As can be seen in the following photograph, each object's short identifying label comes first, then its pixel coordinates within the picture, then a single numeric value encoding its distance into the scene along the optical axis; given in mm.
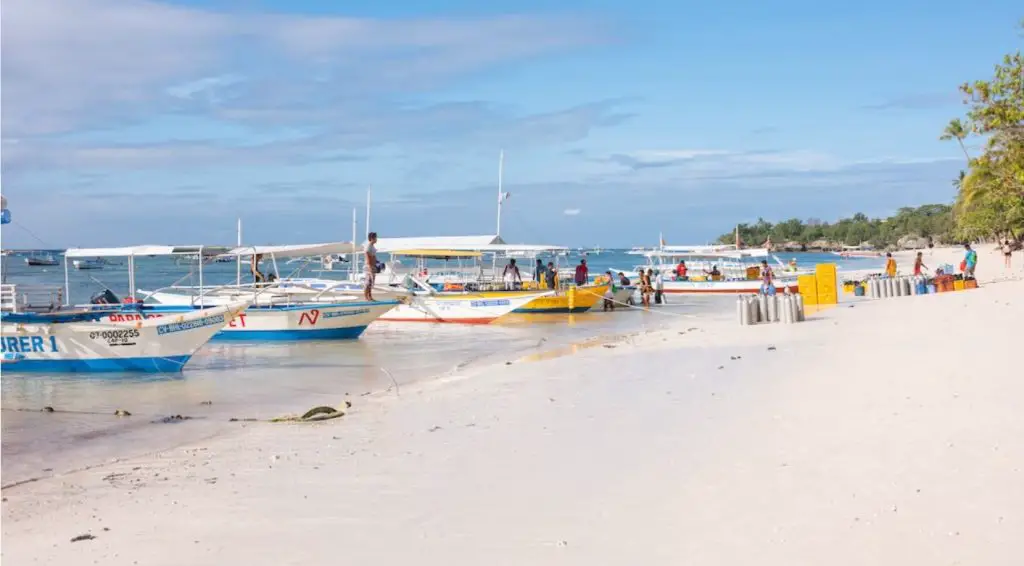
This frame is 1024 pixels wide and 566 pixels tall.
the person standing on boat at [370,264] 20825
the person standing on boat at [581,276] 33281
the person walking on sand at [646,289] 33006
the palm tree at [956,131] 22522
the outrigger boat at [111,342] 15945
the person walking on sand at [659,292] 35062
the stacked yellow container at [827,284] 25562
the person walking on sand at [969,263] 30106
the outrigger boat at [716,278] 37344
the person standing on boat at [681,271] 42219
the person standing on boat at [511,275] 30141
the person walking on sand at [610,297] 31844
